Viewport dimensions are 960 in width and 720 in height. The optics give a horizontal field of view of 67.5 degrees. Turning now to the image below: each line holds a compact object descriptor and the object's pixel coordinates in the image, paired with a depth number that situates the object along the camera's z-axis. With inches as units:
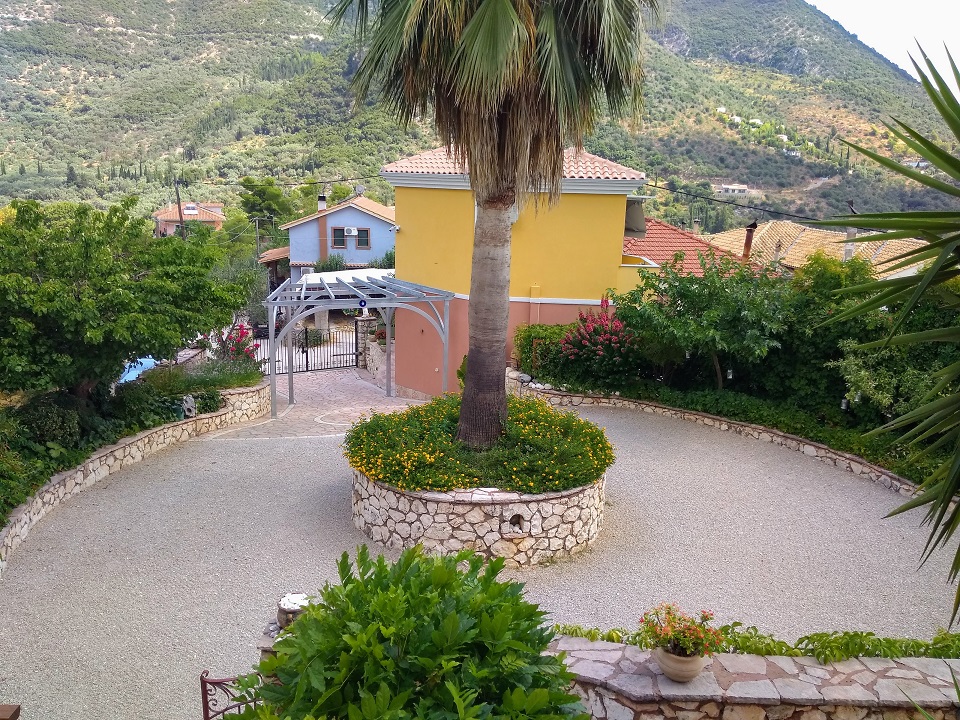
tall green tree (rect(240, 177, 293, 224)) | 1971.0
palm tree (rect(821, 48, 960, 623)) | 148.9
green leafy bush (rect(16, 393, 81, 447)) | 433.7
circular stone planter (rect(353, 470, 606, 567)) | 362.6
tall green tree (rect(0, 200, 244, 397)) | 406.9
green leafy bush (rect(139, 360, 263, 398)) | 577.6
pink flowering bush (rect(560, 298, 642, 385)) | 617.3
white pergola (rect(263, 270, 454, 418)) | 650.2
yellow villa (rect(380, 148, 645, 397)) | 676.1
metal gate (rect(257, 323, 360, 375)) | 1002.1
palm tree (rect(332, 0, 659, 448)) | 328.8
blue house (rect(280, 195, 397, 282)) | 1587.1
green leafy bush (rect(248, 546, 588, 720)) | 144.6
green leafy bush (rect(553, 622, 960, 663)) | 235.6
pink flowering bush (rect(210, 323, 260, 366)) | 712.4
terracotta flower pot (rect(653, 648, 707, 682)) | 212.5
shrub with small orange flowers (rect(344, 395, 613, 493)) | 372.5
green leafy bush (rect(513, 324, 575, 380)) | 642.8
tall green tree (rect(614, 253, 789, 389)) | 530.6
